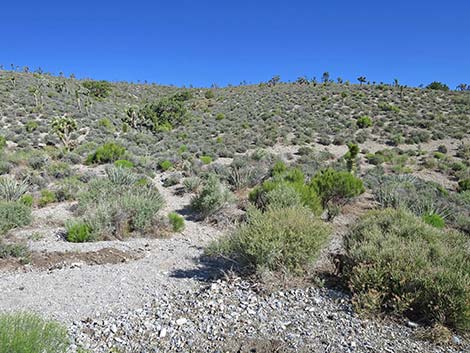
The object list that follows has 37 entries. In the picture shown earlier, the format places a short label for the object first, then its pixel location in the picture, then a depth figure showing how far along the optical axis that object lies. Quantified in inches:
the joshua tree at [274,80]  2188.7
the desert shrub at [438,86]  1806.1
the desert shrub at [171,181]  560.4
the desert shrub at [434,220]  363.3
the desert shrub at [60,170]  555.5
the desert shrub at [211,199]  405.4
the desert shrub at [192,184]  521.7
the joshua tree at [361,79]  1903.3
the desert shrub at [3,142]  731.4
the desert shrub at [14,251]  257.0
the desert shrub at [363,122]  1109.8
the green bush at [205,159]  727.1
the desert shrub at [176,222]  360.2
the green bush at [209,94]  1940.7
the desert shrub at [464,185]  554.4
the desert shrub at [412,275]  163.0
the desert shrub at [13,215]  312.3
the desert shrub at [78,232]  306.7
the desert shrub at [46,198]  425.5
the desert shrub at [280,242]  208.7
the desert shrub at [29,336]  107.0
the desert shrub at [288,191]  377.4
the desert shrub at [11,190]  410.0
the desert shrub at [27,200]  402.3
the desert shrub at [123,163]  625.9
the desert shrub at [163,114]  1267.2
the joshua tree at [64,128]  842.8
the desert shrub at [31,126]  960.3
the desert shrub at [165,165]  670.5
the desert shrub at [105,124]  1141.6
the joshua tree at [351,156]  580.6
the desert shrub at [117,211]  323.3
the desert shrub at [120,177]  490.2
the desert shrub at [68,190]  446.6
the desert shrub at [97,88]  1797.5
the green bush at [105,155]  687.7
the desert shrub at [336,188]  422.9
